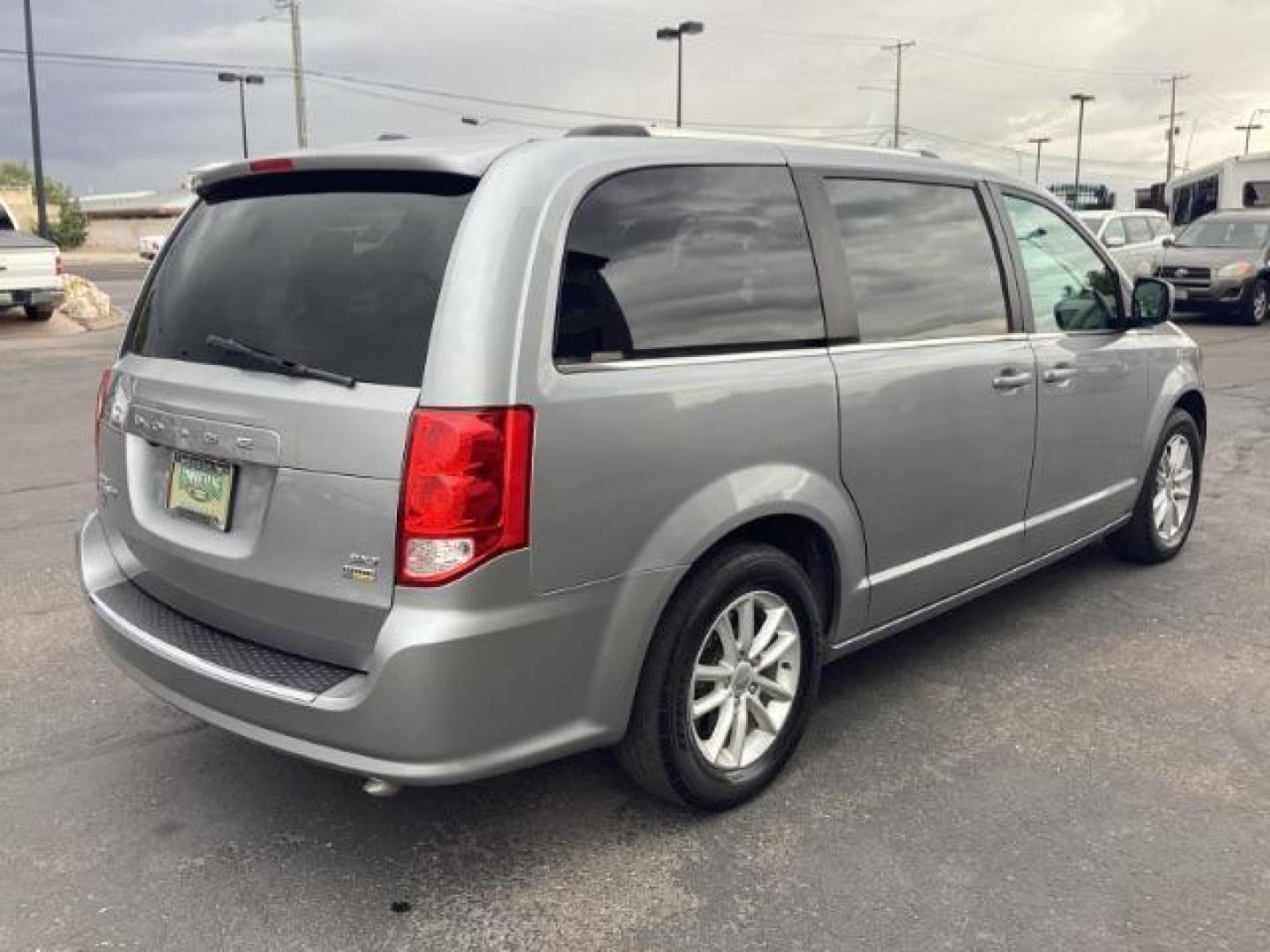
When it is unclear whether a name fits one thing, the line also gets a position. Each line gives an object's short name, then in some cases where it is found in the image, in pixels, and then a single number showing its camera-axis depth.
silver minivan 2.58
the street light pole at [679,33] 36.75
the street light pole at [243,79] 48.94
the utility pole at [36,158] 27.54
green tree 56.38
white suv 19.58
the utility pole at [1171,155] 85.75
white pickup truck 16.34
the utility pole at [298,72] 39.00
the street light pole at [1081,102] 75.70
